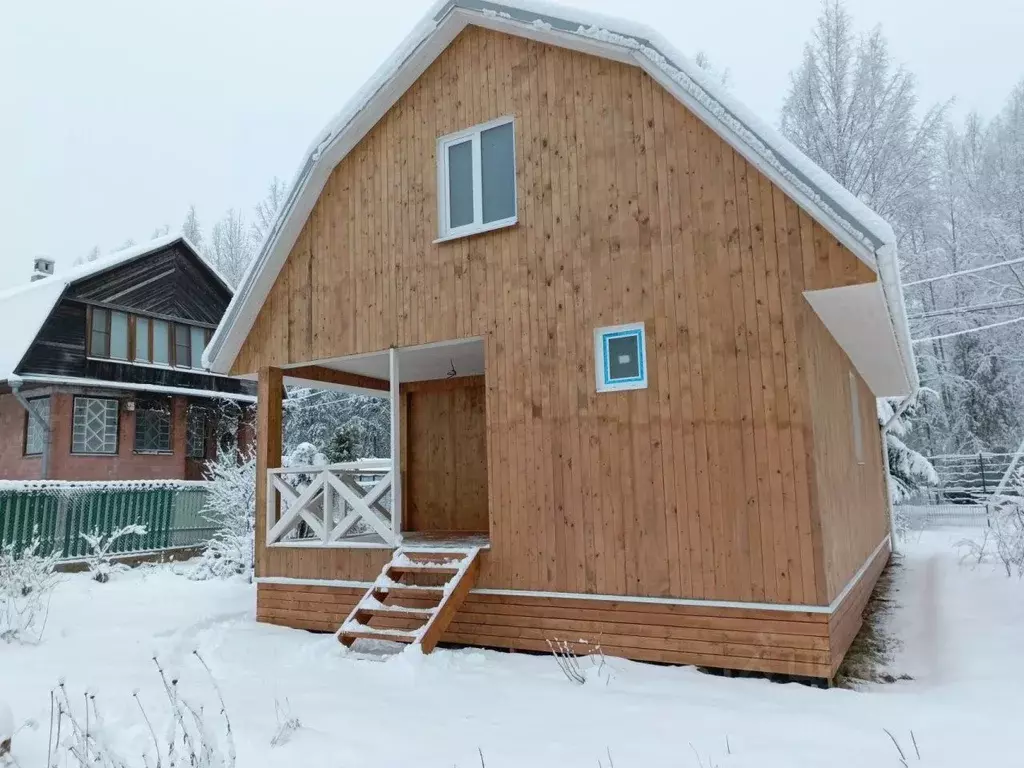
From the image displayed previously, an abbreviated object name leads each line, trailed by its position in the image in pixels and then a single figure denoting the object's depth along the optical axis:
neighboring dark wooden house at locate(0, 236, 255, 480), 17.67
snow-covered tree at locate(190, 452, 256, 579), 12.17
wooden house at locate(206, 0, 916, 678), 5.95
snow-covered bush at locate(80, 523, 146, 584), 11.94
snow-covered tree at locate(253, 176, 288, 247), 31.81
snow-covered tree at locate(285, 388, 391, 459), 25.02
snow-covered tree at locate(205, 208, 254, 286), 35.88
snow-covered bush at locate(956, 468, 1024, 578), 8.64
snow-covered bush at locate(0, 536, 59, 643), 7.68
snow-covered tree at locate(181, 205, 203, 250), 45.38
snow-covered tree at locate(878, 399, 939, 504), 18.02
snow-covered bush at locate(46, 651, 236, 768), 3.67
